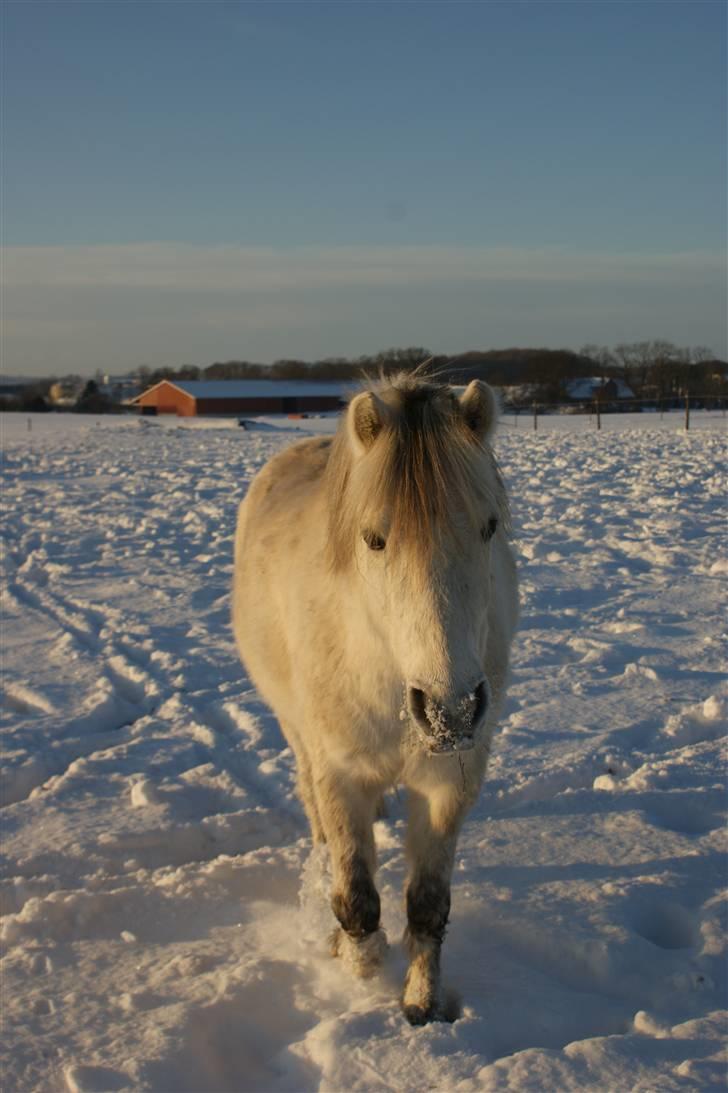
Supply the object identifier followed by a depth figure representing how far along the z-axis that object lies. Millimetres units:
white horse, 2299
